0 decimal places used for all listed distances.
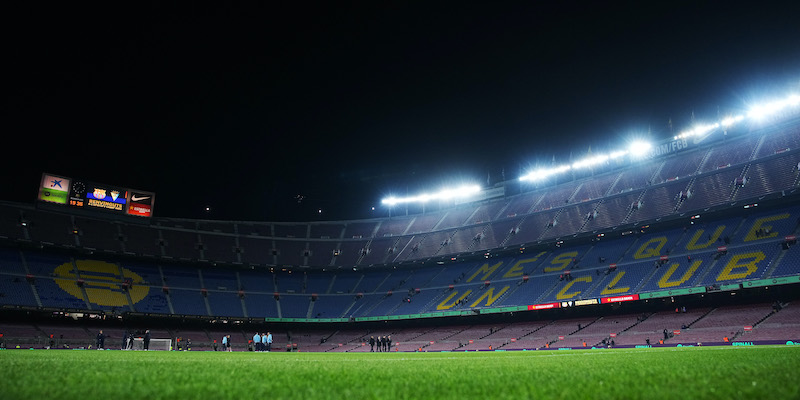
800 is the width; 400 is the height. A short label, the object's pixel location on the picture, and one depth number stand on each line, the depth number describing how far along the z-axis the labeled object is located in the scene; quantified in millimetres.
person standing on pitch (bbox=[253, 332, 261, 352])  35375
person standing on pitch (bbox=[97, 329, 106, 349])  33281
